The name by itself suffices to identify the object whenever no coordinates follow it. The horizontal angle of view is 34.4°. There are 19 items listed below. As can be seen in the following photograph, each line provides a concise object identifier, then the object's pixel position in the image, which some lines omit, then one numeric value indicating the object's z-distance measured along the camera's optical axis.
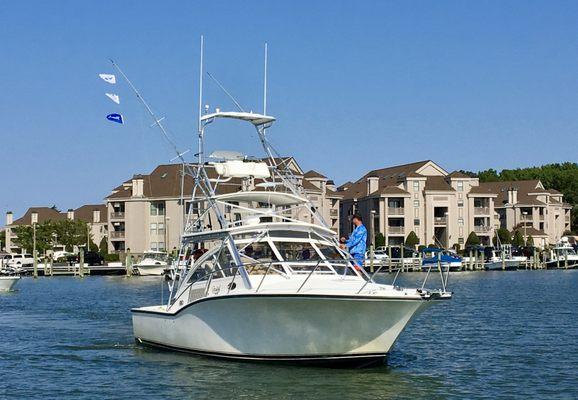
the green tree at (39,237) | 118.00
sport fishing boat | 20.05
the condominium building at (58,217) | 135.50
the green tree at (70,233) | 119.31
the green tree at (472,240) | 107.88
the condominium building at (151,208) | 99.88
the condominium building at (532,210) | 127.50
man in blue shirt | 22.58
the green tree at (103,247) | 110.04
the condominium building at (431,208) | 108.62
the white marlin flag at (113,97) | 25.88
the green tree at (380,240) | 107.88
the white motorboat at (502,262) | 100.56
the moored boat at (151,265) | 88.12
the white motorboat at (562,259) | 107.19
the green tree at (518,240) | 117.81
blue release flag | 26.19
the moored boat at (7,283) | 61.38
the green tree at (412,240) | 105.19
